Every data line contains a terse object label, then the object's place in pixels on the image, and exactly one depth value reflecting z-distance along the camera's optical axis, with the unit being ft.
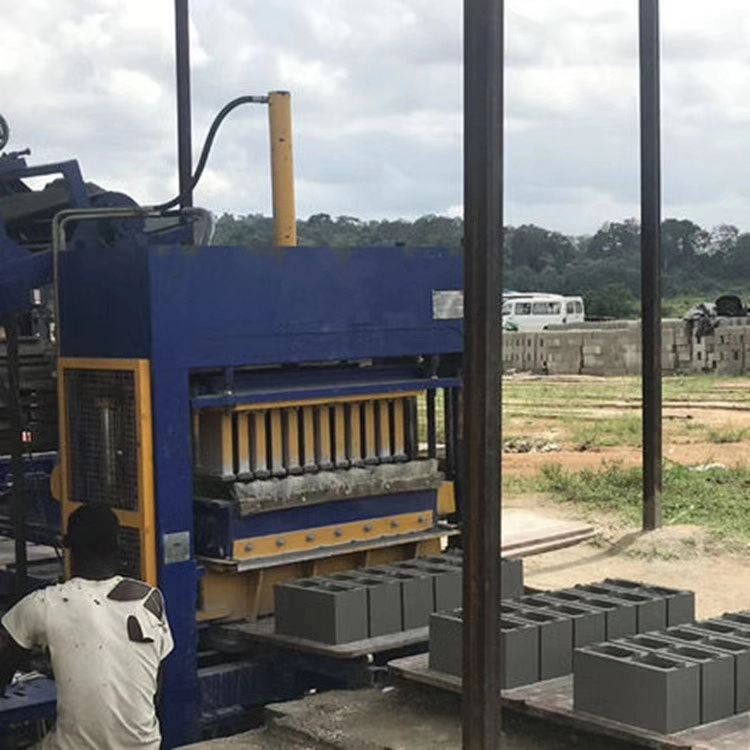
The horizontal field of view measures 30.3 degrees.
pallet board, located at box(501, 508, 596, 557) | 36.58
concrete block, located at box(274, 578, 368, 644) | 18.53
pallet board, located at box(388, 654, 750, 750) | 14.35
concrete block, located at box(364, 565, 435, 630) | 19.37
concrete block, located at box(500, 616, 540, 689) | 16.48
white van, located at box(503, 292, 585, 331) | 139.26
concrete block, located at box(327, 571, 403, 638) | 18.93
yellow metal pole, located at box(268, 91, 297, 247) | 21.74
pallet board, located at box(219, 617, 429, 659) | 18.33
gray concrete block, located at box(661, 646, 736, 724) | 14.98
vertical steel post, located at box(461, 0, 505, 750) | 13.75
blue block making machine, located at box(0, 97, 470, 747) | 18.49
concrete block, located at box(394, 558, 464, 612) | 19.72
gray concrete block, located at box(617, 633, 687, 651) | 15.99
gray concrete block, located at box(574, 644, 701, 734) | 14.60
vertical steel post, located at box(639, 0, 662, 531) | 37.91
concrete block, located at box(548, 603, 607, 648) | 17.29
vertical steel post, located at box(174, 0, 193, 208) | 39.75
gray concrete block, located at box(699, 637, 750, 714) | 15.31
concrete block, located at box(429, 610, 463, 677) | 16.93
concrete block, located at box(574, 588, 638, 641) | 17.80
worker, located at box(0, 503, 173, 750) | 14.03
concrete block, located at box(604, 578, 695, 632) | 18.59
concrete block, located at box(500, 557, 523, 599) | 20.85
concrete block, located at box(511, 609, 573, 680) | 16.92
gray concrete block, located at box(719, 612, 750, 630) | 17.51
